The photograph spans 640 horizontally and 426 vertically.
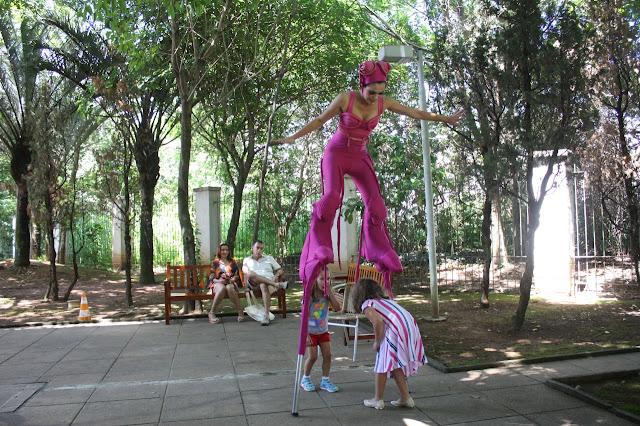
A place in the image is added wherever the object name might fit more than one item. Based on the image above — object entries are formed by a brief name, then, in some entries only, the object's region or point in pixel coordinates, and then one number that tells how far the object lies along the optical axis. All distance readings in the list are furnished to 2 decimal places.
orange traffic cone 8.90
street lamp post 8.12
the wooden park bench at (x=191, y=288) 8.65
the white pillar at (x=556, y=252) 10.06
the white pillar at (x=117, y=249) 19.03
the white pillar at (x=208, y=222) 14.75
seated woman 8.84
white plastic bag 8.59
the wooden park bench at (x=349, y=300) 6.52
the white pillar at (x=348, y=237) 13.34
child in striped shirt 4.17
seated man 8.68
